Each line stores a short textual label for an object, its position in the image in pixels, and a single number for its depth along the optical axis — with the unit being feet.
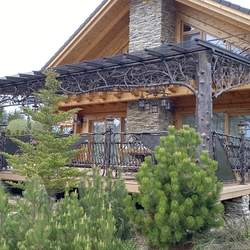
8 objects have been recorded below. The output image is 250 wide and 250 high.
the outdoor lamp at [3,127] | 34.27
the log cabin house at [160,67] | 21.90
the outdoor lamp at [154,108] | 37.60
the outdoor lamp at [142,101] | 36.27
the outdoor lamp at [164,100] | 35.62
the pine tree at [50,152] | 21.33
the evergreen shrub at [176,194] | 14.01
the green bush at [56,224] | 11.07
